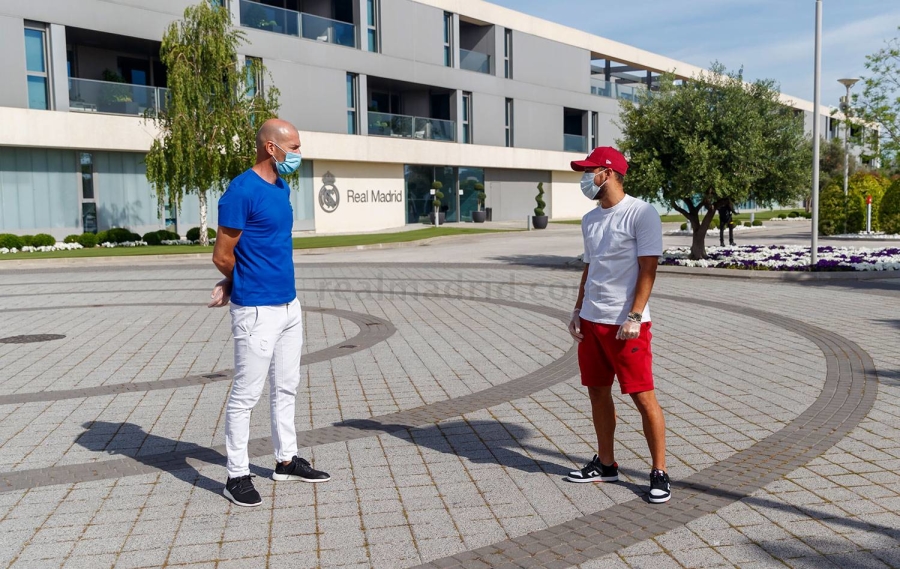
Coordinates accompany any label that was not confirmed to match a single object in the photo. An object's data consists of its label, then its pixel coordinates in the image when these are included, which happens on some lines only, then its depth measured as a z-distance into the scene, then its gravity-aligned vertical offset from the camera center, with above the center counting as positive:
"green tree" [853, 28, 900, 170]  20.64 +2.42
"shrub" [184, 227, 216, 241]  28.95 -0.50
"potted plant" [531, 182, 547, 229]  38.75 -0.21
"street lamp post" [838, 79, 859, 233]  21.58 +2.72
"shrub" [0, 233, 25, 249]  24.22 -0.53
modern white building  26.72 +5.03
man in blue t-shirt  4.22 -0.28
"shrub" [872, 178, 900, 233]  30.16 -0.11
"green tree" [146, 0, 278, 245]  25.91 +3.47
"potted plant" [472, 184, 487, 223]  43.72 +0.14
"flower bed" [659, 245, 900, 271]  16.62 -1.10
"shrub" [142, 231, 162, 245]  28.58 -0.61
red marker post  29.90 -0.24
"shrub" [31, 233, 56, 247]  25.47 -0.55
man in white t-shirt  4.17 -0.42
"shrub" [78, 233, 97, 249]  26.87 -0.60
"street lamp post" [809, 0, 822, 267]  16.30 +1.49
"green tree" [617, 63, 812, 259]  17.94 +1.46
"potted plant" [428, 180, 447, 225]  41.28 +1.08
